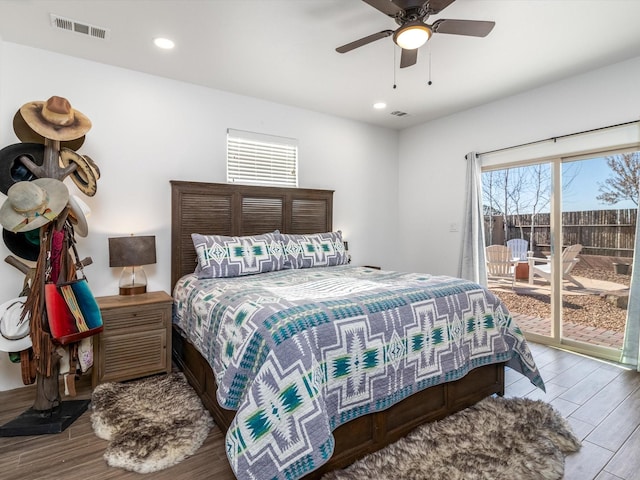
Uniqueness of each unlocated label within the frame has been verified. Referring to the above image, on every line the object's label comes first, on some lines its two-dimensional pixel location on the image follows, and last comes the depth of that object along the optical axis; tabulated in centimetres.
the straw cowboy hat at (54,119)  215
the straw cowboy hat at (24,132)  235
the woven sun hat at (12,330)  204
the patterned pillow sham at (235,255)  295
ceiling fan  187
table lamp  280
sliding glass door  321
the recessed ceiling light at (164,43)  264
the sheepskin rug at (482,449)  167
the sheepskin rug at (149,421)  180
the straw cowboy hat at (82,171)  233
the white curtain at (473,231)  406
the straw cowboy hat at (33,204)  192
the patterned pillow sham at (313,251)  343
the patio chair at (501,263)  404
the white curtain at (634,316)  294
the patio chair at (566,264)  351
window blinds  376
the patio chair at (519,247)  389
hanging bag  207
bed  145
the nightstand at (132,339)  257
